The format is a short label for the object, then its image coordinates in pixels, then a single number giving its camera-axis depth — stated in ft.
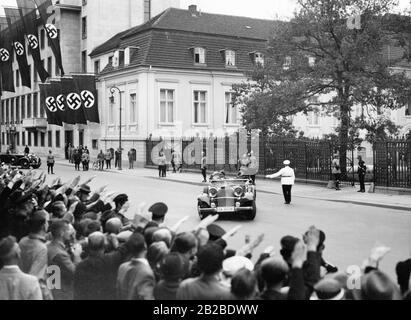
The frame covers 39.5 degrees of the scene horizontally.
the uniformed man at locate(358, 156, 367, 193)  77.25
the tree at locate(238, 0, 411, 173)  86.33
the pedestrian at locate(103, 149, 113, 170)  136.67
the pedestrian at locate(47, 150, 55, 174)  116.57
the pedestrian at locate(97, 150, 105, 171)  134.21
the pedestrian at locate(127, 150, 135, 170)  139.54
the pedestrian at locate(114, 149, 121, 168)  137.86
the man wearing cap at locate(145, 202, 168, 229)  24.72
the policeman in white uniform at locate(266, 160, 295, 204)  65.41
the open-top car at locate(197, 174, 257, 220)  52.16
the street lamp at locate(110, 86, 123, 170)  136.64
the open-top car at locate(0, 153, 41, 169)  138.21
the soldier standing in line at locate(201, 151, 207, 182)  97.81
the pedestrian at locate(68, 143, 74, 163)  166.40
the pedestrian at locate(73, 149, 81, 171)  131.40
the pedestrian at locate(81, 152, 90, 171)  131.44
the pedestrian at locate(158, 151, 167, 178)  109.40
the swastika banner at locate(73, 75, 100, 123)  124.47
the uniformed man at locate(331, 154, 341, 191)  81.71
